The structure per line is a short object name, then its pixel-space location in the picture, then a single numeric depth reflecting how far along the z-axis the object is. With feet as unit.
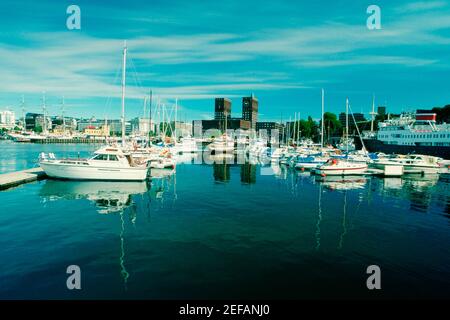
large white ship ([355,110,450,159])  276.62
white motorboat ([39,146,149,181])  126.41
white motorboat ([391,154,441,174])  188.44
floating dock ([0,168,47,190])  111.04
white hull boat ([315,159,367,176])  163.94
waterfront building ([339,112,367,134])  615.32
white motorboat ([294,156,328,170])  197.80
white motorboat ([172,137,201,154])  371.76
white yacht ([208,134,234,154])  403.87
